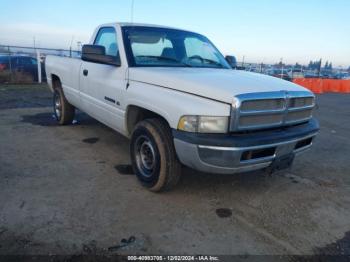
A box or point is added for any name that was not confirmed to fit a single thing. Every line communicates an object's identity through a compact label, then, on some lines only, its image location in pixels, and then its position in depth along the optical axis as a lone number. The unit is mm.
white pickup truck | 3211
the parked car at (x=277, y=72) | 25567
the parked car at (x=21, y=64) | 15031
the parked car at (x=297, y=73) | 27384
